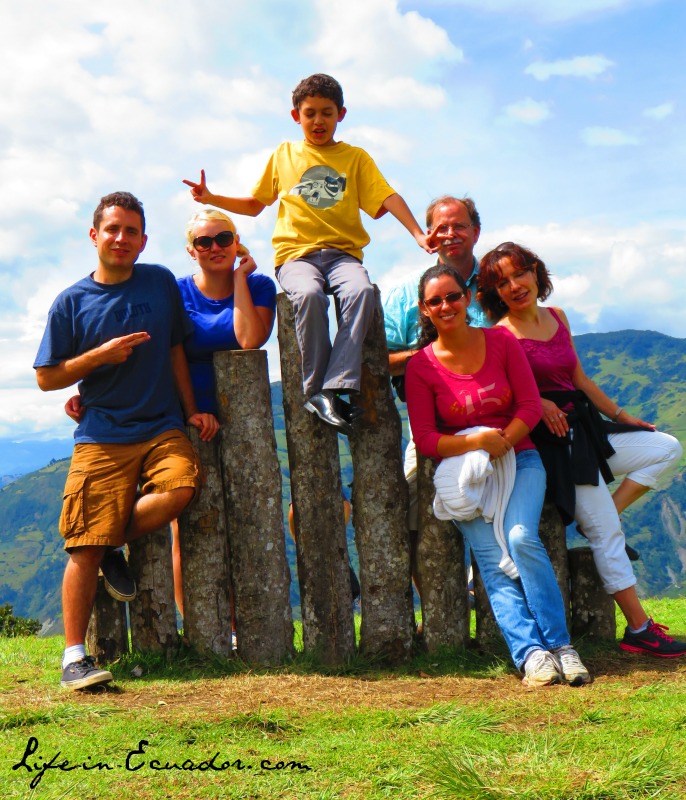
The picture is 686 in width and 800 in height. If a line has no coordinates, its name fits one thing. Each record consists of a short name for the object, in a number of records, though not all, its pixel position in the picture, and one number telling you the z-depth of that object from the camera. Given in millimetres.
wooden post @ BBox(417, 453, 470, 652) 7035
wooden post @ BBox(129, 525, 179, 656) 6895
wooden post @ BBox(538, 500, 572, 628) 7023
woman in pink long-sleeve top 6352
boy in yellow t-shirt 6660
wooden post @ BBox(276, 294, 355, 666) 6988
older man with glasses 7348
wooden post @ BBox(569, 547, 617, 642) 7211
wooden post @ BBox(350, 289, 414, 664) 7027
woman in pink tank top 6863
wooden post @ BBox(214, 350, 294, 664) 6969
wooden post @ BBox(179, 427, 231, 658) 6926
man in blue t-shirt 6477
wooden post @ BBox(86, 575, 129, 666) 6902
